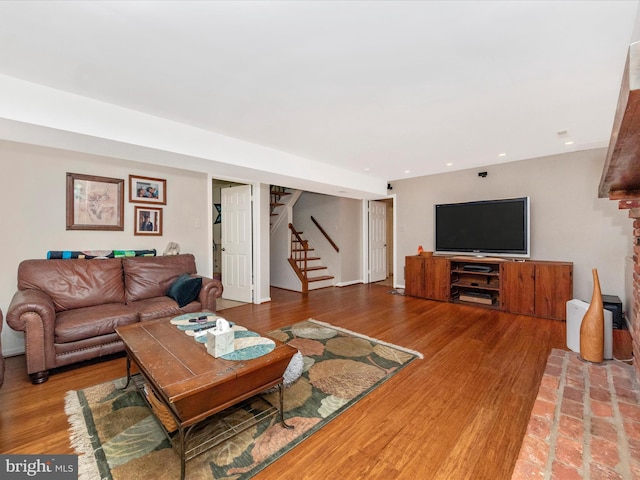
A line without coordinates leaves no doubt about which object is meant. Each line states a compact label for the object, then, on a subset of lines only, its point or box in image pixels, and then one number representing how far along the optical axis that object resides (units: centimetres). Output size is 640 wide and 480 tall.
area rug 146
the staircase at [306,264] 597
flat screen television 428
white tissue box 167
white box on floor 241
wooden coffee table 137
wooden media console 385
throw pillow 313
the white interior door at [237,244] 493
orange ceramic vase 199
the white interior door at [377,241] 682
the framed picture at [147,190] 360
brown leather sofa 228
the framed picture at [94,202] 317
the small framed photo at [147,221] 364
